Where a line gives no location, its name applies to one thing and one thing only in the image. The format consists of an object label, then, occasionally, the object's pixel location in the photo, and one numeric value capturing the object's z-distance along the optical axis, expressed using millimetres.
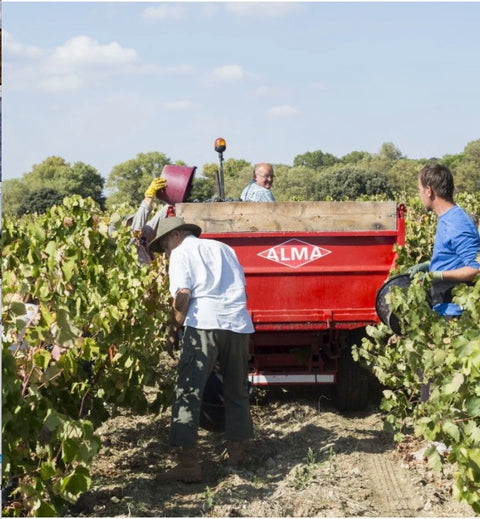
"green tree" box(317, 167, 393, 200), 63188
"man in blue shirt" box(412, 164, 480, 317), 5312
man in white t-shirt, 5574
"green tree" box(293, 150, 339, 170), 105062
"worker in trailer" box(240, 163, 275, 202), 8320
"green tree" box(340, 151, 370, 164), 100562
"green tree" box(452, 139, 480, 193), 66562
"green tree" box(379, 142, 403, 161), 82625
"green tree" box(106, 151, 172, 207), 87438
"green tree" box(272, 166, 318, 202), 64750
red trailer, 6980
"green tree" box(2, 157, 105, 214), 86750
